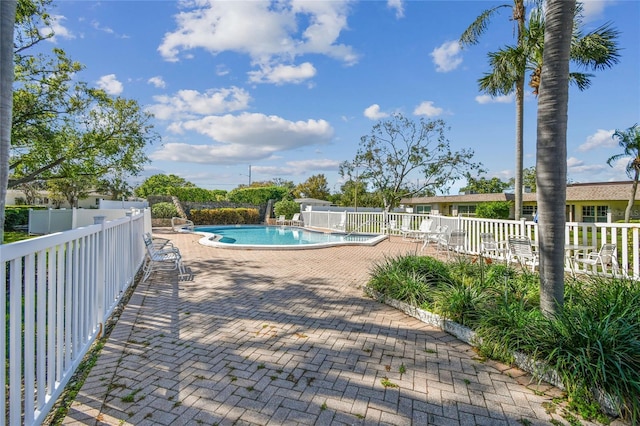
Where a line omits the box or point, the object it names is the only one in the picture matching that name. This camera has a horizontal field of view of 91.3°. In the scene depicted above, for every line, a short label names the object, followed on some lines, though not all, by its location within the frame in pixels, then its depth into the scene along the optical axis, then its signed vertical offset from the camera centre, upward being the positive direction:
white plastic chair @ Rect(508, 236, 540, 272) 6.66 -0.78
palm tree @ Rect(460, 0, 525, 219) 10.32 +4.93
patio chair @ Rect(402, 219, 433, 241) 12.39 -0.58
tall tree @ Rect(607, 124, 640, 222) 19.28 +4.27
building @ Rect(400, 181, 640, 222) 23.33 +1.26
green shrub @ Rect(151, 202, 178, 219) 21.38 +0.10
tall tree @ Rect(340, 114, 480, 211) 22.75 +4.18
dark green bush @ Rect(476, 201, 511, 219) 26.20 +0.41
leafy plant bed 2.31 -1.10
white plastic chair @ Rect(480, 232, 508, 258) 8.46 -0.86
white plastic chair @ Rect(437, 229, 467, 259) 9.04 -0.73
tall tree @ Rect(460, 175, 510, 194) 43.41 +4.16
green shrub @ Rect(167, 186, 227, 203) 26.44 +1.59
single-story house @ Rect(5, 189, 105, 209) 36.12 +1.40
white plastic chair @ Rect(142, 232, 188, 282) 6.14 -0.95
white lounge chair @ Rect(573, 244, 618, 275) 6.11 -0.80
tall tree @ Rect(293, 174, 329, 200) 43.33 +3.59
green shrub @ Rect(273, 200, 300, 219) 24.50 +0.34
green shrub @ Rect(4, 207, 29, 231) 16.12 -0.32
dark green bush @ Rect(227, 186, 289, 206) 29.52 +1.72
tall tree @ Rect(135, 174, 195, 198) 33.78 +3.74
